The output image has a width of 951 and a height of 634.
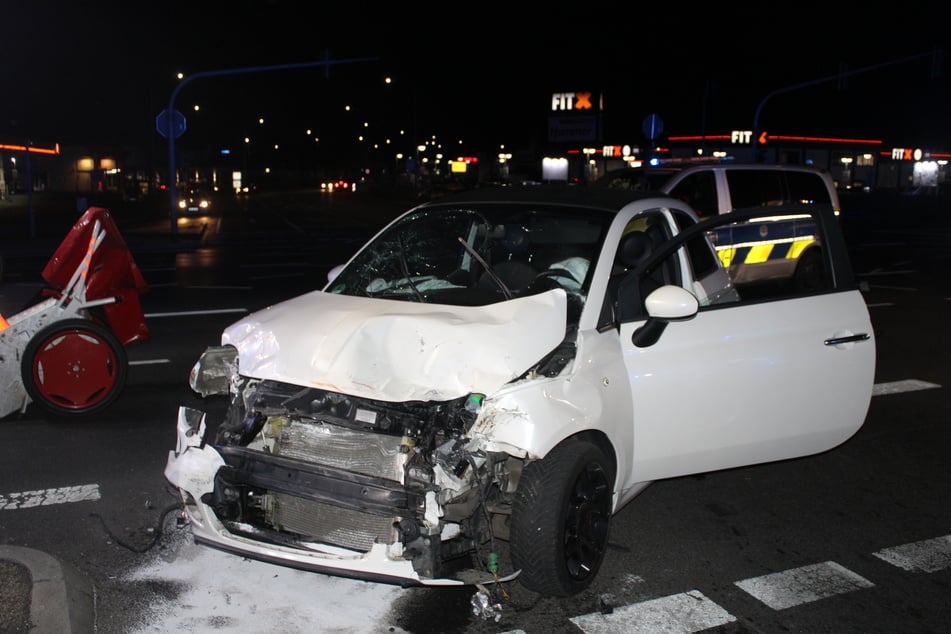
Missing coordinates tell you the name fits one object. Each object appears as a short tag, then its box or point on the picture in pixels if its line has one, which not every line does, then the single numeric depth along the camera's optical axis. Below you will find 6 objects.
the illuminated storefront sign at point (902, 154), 63.47
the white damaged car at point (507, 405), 3.59
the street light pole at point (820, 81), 25.73
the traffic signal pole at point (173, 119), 23.33
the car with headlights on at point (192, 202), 37.80
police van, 10.03
